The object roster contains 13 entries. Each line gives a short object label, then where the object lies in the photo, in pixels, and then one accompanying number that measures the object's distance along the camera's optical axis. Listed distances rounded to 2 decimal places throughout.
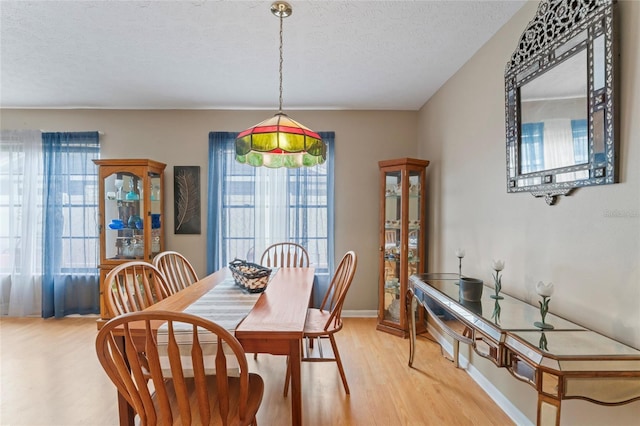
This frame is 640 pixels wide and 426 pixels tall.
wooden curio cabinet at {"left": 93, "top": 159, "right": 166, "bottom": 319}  3.30
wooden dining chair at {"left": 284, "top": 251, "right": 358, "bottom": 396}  2.00
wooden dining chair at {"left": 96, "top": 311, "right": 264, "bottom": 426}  1.03
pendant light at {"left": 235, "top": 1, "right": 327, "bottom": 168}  1.83
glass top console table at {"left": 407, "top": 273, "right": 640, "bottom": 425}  1.07
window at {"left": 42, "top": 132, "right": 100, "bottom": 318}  3.58
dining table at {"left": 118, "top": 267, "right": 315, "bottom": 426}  1.34
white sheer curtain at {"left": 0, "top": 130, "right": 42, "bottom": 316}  3.58
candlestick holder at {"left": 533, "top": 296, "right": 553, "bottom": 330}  1.31
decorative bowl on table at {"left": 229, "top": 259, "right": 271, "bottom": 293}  2.01
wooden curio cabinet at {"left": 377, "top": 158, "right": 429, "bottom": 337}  3.18
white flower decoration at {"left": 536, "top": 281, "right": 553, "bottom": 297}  1.29
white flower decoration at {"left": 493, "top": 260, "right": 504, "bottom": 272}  1.76
